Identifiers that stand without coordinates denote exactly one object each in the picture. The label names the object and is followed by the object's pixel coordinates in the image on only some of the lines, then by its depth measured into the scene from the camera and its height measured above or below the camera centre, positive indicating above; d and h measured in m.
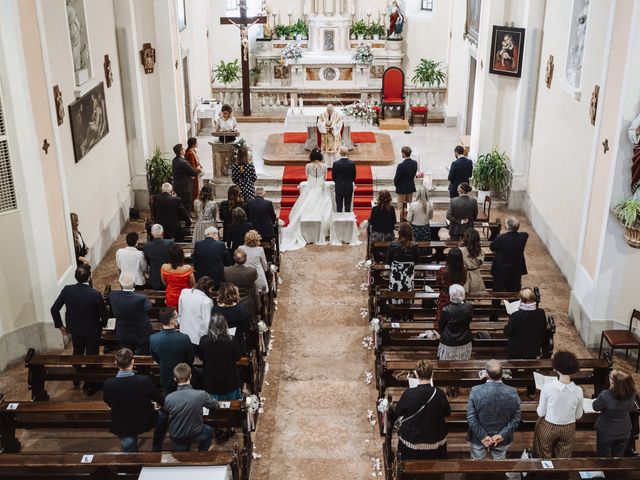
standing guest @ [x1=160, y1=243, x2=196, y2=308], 8.32 -3.17
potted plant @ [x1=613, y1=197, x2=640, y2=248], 8.70 -2.69
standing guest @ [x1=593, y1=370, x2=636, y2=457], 6.18 -3.58
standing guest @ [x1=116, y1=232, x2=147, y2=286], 8.93 -3.23
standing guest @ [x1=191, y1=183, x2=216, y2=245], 10.20 -3.06
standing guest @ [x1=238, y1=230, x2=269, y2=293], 9.00 -3.28
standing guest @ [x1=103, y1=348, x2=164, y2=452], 6.18 -3.40
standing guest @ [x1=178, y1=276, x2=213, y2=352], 7.47 -3.17
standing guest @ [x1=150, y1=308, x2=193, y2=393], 6.75 -3.20
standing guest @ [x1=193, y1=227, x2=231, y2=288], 9.01 -3.21
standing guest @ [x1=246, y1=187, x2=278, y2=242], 10.86 -3.33
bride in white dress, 12.72 -3.82
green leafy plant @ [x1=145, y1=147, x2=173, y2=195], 14.23 -3.55
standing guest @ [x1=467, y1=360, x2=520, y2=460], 6.12 -3.42
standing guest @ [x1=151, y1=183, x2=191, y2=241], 10.87 -3.28
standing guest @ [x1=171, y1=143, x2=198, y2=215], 12.58 -3.26
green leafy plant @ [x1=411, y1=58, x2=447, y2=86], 20.52 -2.57
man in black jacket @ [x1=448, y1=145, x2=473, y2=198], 12.25 -3.03
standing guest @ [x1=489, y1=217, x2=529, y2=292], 9.41 -3.45
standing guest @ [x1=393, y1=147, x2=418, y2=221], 12.41 -3.31
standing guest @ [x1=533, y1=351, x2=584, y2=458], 6.15 -3.50
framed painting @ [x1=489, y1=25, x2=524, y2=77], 14.00 -1.36
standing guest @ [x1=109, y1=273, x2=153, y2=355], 7.55 -3.34
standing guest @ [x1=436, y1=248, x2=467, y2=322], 8.08 -3.06
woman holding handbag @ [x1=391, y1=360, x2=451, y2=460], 5.98 -3.44
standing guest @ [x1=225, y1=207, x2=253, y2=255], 9.80 -3.19
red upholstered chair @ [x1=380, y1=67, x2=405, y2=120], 20.16 -2.91
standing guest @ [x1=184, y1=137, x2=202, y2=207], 12.99 -3.09
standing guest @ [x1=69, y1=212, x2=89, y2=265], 9.99 -3.42
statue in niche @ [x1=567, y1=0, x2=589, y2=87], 11.45 -1.15
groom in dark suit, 12.49 -3.25
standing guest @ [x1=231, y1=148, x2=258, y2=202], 12.95 -3.32
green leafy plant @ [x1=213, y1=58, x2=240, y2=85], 21.12 -2.59
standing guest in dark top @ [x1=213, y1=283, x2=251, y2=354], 7.39 -3.15
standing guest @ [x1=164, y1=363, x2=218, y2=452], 6.16 -3.48
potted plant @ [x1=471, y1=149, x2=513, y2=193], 14.55 -3.65
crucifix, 19.23 -1.56
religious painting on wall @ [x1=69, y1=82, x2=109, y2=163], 11.16 -2.16
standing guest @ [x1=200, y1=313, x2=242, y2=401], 6.84 -3.42
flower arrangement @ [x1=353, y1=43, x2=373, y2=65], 21.19 -2.16
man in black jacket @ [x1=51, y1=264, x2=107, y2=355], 7.90 -3.42
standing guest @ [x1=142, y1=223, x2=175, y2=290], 9.12 -3.21
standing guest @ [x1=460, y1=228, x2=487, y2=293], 8.81 -3.23
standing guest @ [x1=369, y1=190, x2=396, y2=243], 10.72 -3.42
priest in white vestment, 15.56 -3.11
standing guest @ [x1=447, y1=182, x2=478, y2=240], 10.88 -3.23
